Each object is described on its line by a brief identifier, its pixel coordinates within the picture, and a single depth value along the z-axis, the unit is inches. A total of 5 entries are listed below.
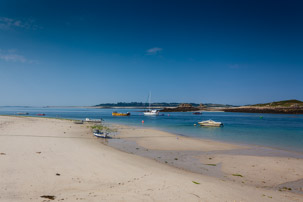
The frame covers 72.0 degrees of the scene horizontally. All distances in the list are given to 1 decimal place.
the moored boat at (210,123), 1848.4
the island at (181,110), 6029.5
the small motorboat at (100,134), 1007.6
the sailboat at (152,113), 4208.9
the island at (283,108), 4804.9
